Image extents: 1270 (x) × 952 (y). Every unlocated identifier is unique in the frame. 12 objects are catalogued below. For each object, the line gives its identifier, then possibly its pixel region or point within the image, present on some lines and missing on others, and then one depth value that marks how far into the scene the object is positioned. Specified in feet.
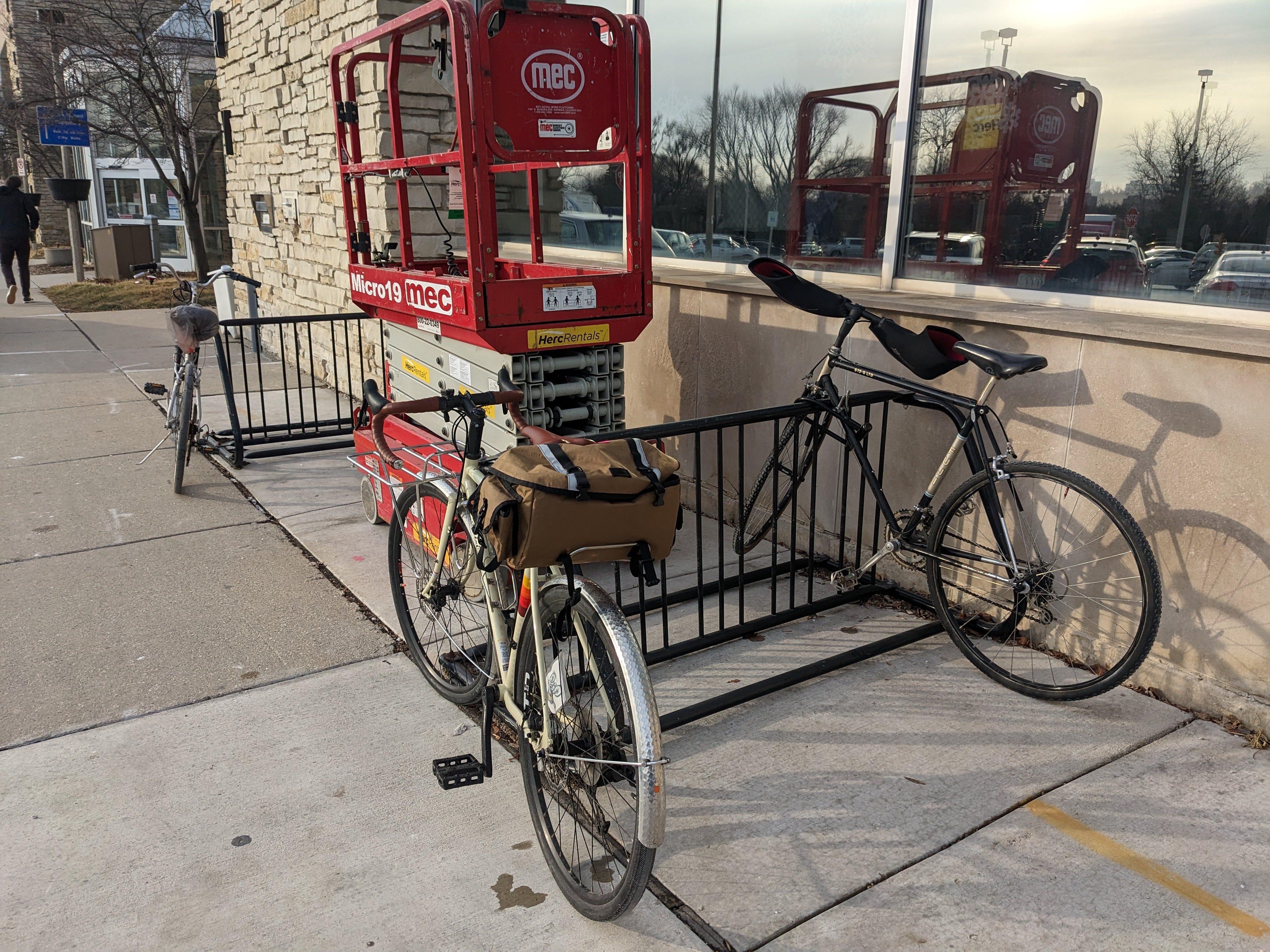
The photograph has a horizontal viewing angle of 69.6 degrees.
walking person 47.06
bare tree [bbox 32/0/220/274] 44.37
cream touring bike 6.84
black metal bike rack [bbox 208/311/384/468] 20.54
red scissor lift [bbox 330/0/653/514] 12.35
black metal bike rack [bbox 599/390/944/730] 10.89
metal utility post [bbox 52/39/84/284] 60.90
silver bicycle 18.65
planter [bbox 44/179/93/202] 56.29
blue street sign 54.54
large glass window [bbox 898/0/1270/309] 10.87
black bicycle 10.23
